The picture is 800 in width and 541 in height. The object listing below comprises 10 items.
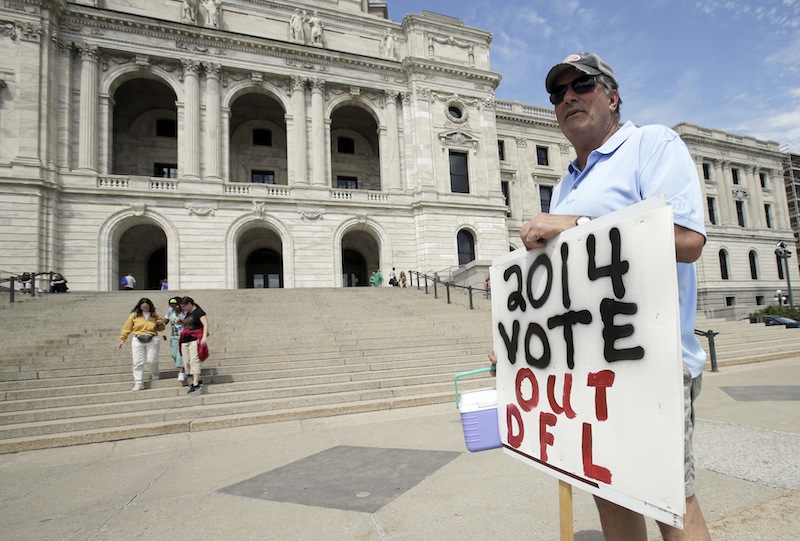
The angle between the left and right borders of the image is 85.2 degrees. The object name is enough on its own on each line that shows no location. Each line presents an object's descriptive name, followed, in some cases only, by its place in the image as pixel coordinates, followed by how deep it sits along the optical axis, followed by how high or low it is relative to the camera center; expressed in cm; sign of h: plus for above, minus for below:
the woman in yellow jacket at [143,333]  777 -14
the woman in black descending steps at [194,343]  757 -36
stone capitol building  2139 +1064
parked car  1784 -140
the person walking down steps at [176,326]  830 -6
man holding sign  143 +40
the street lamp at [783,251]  2625 +224
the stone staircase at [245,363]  686 -102
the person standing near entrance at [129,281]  2191 +227
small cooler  190 -52
